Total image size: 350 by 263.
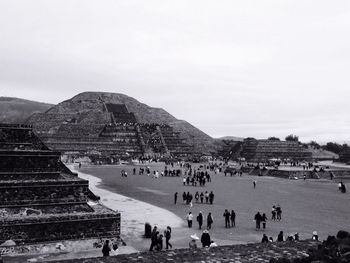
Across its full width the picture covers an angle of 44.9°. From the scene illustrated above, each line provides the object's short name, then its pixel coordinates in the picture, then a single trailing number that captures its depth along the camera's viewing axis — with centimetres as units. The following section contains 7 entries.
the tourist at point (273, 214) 2091
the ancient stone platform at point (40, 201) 1407
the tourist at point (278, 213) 2098
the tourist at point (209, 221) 1834
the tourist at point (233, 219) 1909
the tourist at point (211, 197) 2617
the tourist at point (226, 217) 1878
